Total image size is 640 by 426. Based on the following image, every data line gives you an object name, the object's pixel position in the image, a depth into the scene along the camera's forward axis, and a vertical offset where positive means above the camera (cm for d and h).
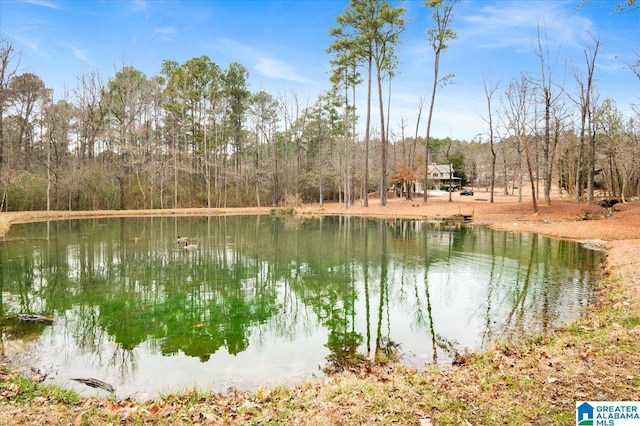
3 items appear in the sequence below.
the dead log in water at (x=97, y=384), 586 -283
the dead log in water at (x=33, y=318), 877 -273
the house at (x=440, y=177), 8175 +368
